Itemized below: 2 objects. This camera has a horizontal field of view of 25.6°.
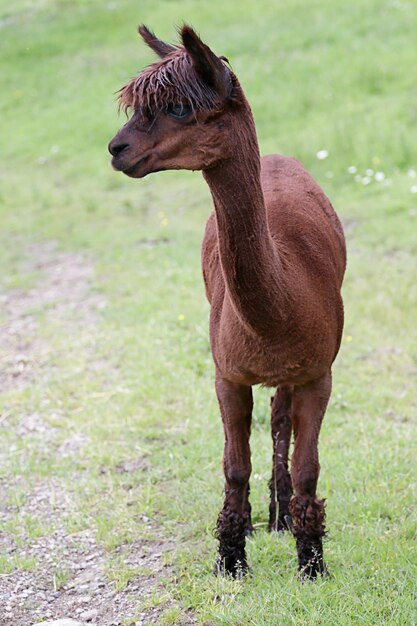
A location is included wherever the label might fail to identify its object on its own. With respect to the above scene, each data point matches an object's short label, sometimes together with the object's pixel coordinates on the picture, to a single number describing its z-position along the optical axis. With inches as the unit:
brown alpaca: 112.0
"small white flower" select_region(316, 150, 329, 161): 411.5
